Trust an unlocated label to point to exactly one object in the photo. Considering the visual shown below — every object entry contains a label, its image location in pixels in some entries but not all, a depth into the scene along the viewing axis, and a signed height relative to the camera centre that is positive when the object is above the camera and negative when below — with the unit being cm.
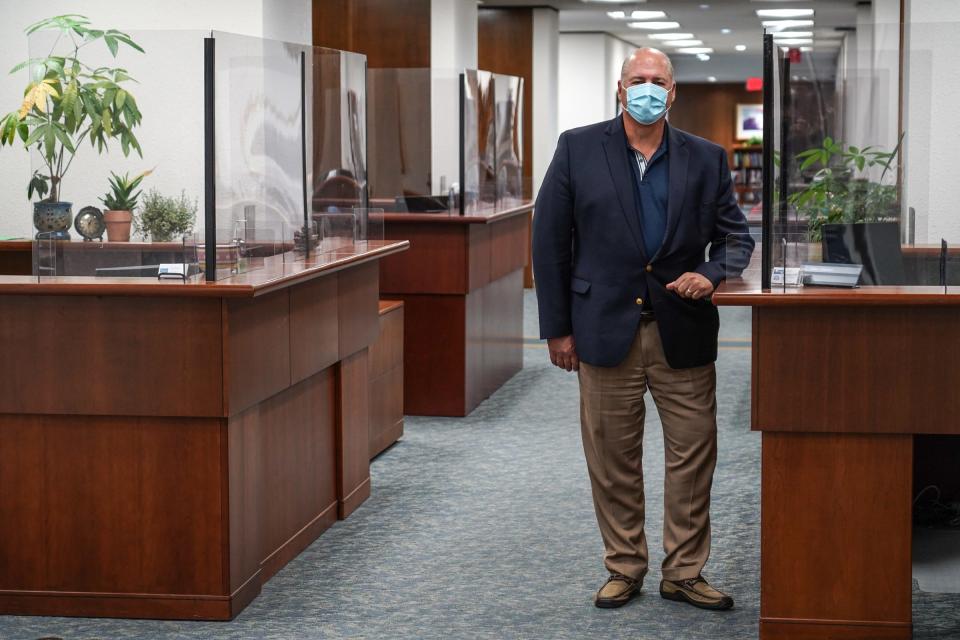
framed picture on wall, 2771 +195
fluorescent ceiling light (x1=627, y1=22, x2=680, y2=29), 1592 +230
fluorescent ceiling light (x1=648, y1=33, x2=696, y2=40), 1811 +246
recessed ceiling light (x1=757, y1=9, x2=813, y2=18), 1435 +222
